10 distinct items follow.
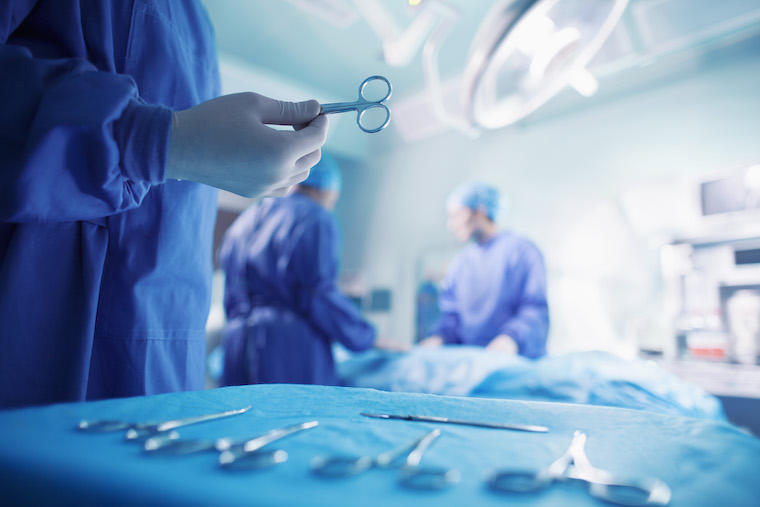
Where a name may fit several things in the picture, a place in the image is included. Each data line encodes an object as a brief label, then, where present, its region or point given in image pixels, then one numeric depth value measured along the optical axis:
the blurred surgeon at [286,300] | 2.00
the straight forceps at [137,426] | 0.39
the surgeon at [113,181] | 0.53
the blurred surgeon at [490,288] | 2.32
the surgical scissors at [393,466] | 0.31
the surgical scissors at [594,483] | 0.29
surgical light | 1.30
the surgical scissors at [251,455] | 0.32
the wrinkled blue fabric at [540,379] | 1.42
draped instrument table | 0.29
